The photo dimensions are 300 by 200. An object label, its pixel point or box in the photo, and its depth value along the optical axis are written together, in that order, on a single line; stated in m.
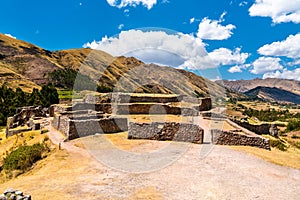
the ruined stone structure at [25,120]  29.62
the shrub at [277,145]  23.20
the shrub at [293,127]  72.62
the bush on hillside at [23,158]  15.55
